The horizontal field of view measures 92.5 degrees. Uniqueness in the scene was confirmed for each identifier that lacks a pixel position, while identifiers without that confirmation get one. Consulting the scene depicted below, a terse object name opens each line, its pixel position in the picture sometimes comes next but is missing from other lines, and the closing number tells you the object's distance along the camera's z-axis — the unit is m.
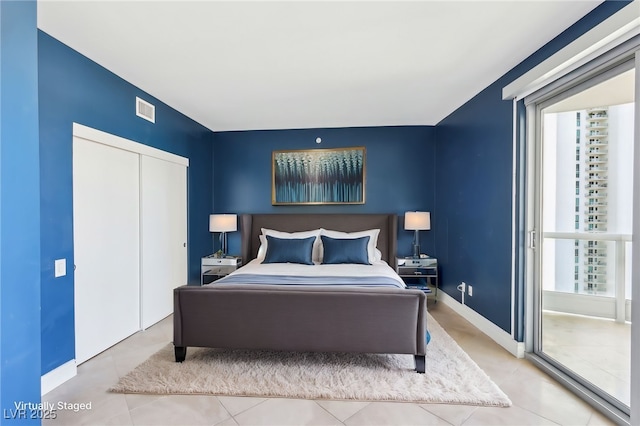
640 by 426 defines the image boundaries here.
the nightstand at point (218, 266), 4.31
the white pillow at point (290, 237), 4.21
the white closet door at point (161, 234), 3.39
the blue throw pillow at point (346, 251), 3.87
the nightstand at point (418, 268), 4.25
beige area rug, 2.12
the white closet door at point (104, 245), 2.55
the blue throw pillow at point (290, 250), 3.91
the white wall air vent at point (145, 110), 3.18
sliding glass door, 2.10
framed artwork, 4.76
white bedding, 3.17
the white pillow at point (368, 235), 4.13
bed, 2.36
